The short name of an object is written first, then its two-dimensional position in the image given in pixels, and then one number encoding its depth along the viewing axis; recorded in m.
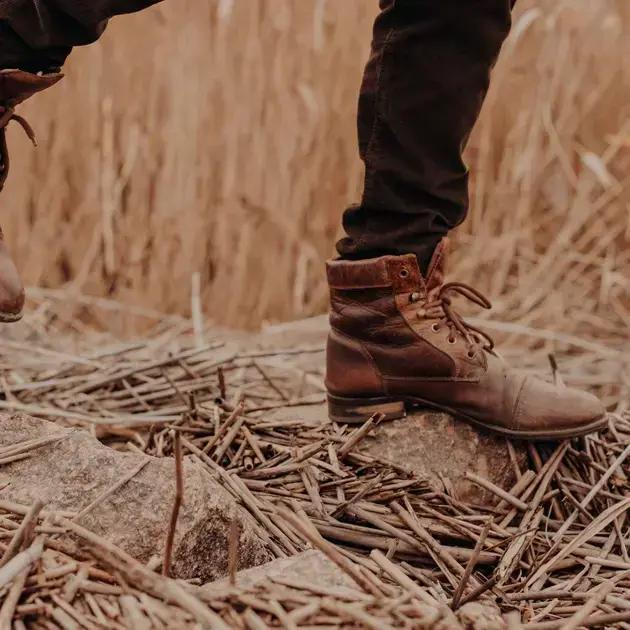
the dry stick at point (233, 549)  1.47
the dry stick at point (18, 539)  1.54
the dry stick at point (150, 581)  1.49
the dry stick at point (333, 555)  1.51
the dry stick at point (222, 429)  1.91
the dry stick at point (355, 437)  1.92
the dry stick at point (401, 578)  1.57
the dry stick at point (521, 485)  1.92
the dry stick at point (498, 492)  1.89
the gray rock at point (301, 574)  1.56
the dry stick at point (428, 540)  1.75
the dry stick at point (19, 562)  1.53
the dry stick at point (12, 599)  1.51
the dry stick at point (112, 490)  1.64
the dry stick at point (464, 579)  1.60
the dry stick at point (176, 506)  1.50
